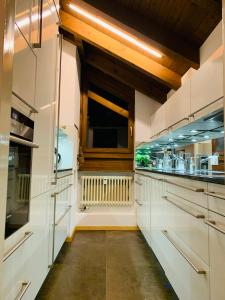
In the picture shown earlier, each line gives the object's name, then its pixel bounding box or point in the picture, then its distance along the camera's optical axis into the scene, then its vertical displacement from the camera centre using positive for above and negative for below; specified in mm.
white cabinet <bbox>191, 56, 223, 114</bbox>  1644 +636
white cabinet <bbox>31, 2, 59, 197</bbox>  1535 +418
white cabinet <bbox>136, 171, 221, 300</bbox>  1071 -406
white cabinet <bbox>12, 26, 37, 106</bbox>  1091 +487
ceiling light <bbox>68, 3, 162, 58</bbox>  2801 +1609
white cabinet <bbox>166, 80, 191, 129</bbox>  2266 +635
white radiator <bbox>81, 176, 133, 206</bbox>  3936 -403
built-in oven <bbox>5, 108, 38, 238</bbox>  1058 -38
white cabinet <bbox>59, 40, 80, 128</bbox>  3357 +1137
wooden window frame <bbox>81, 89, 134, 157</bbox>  4180 +604
